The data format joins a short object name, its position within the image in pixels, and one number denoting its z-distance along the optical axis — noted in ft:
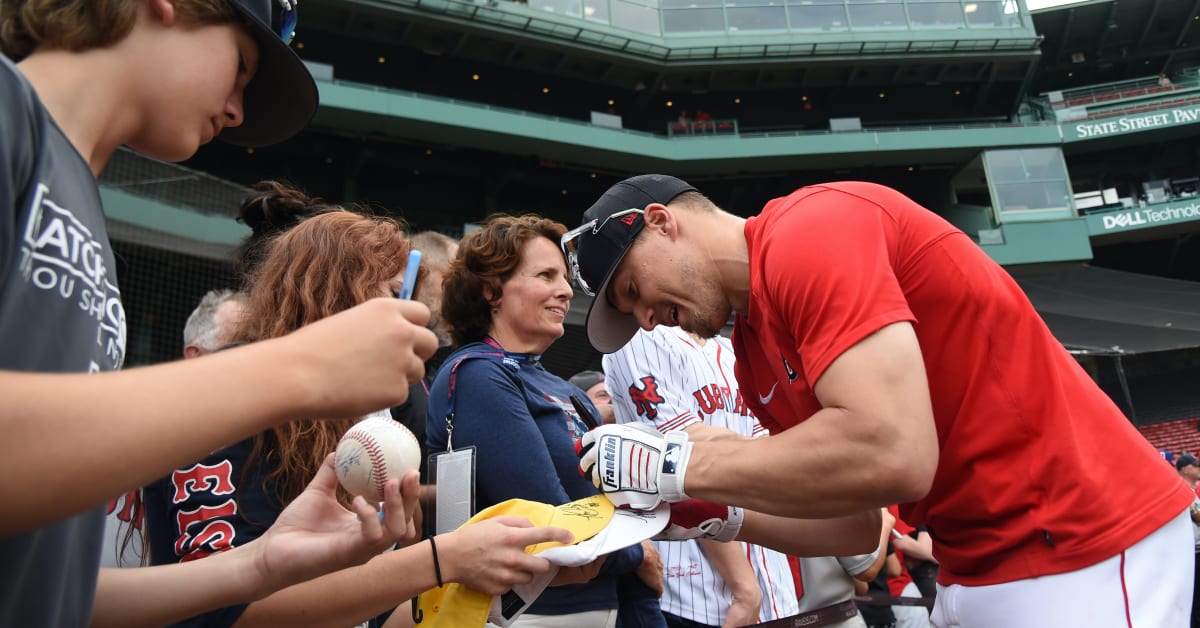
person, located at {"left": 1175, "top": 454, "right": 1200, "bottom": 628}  31.40
